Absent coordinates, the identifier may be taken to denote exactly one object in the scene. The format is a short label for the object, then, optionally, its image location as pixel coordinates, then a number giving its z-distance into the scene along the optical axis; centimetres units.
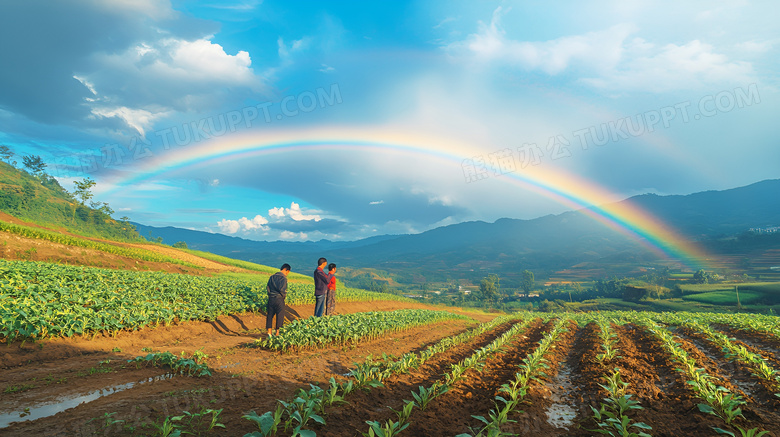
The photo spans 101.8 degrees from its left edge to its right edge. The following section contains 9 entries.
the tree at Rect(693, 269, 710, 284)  11846
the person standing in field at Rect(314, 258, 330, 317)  1550
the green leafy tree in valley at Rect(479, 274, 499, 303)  10494
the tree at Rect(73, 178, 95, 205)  9245
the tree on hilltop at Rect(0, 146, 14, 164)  13600
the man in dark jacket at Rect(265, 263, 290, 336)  1269
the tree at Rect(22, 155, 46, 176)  14031
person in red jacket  1673
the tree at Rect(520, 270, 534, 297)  14486
